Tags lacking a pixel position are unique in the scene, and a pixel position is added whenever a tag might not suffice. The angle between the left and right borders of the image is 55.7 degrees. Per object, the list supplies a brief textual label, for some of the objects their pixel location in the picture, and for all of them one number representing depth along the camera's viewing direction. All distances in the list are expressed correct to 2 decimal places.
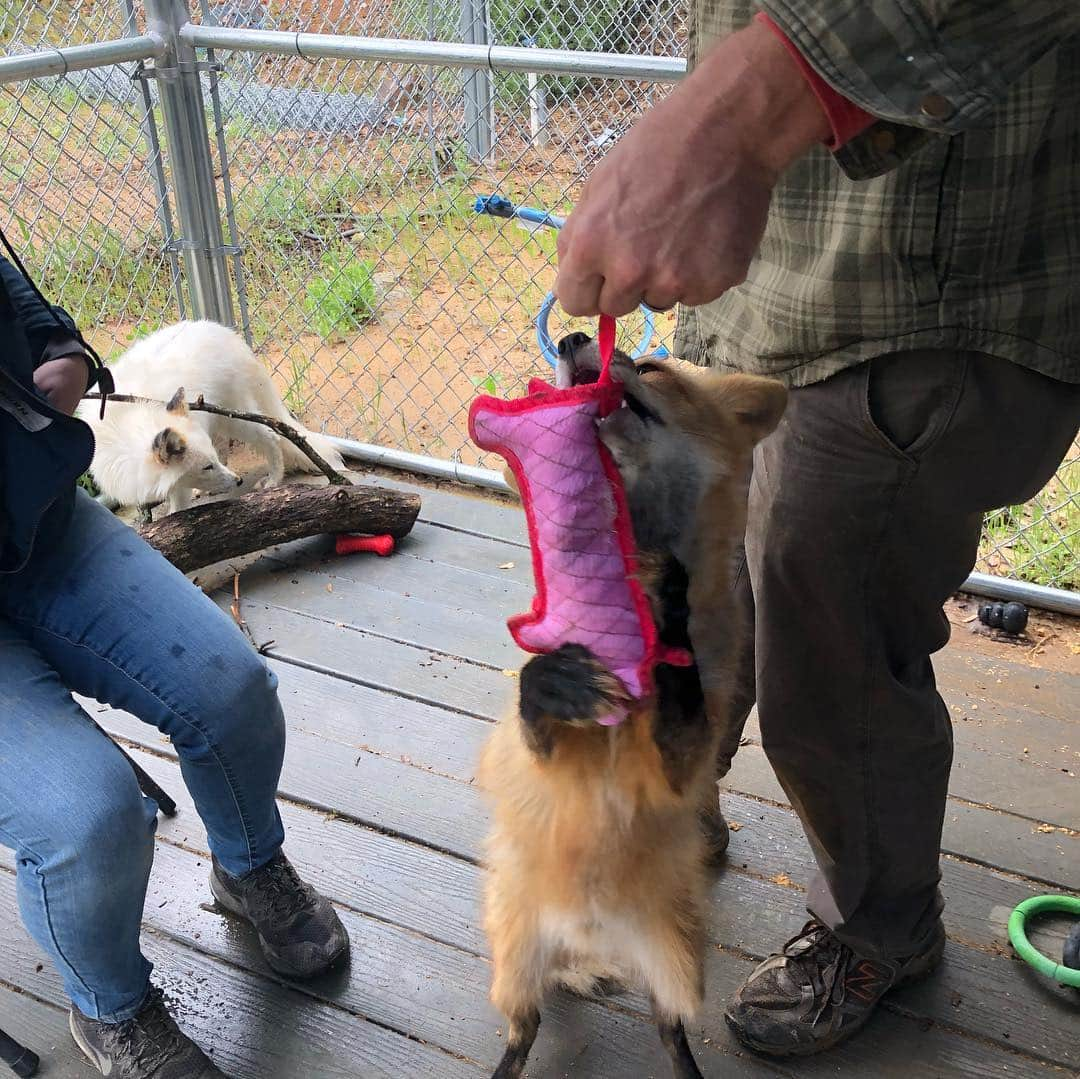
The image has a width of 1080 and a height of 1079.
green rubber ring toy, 2.00
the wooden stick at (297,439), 3.54
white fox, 3.96
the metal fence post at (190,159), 3.59
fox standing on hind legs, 1.47
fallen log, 3.35
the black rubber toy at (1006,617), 3.16
